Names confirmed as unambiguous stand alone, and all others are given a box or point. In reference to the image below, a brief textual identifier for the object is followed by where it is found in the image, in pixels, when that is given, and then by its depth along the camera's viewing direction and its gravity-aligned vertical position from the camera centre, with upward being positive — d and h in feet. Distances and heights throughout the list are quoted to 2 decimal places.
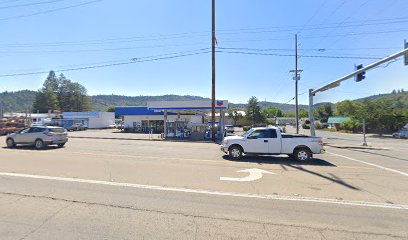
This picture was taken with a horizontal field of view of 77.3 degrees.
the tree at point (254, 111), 197.06 +11.06
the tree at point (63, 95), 350.84 +44.37
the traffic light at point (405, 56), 39.96 +11.03
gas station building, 91.91 +3.57
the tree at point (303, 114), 517.96 +23.18
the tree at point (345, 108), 366.22 +26.04
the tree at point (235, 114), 254.27 +11.32
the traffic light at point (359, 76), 52.09 +10.16
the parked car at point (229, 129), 142.46 -2.08
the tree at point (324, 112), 420.28 +21.82
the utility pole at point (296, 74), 119.85 +24.33
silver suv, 54.44 -2.41
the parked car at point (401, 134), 133.90 -4.85
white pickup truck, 41.24 -3.21
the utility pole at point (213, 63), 83.54 +20.57
